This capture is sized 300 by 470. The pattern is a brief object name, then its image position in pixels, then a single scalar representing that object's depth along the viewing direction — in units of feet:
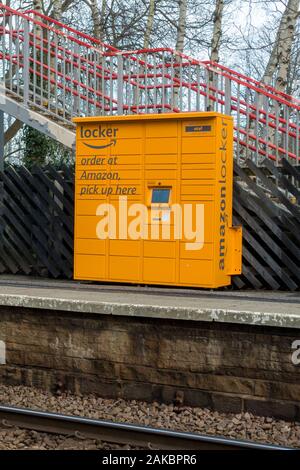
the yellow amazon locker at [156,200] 35.01
